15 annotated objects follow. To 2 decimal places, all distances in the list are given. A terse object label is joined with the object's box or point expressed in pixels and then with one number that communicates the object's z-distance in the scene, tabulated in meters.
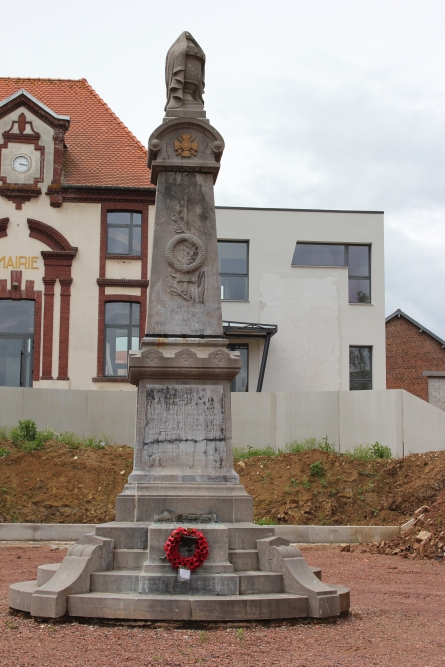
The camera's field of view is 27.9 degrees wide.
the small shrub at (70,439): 23.89
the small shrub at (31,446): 23.02
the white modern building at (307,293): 34.06
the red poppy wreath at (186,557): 9.11
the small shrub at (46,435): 23.86
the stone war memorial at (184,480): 8.87
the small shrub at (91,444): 24.17
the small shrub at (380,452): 24.92
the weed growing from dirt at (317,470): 22.89
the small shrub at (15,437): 23.52
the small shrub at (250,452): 24.70
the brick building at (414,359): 45.41
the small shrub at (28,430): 23.73
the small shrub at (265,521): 20.59
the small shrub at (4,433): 23.92
